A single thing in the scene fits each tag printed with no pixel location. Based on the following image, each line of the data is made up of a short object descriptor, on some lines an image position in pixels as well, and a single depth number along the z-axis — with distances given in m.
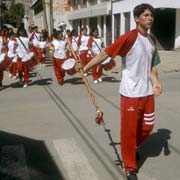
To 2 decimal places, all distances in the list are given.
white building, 14.87
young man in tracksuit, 2.85
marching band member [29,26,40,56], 10.98
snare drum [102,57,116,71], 7.55
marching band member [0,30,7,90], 7.61
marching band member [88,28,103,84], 8.20
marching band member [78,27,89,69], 8.58
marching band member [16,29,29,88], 7.73
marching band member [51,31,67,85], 8.00
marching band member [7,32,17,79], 7.82
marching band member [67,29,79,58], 8.81
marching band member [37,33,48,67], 11.47
